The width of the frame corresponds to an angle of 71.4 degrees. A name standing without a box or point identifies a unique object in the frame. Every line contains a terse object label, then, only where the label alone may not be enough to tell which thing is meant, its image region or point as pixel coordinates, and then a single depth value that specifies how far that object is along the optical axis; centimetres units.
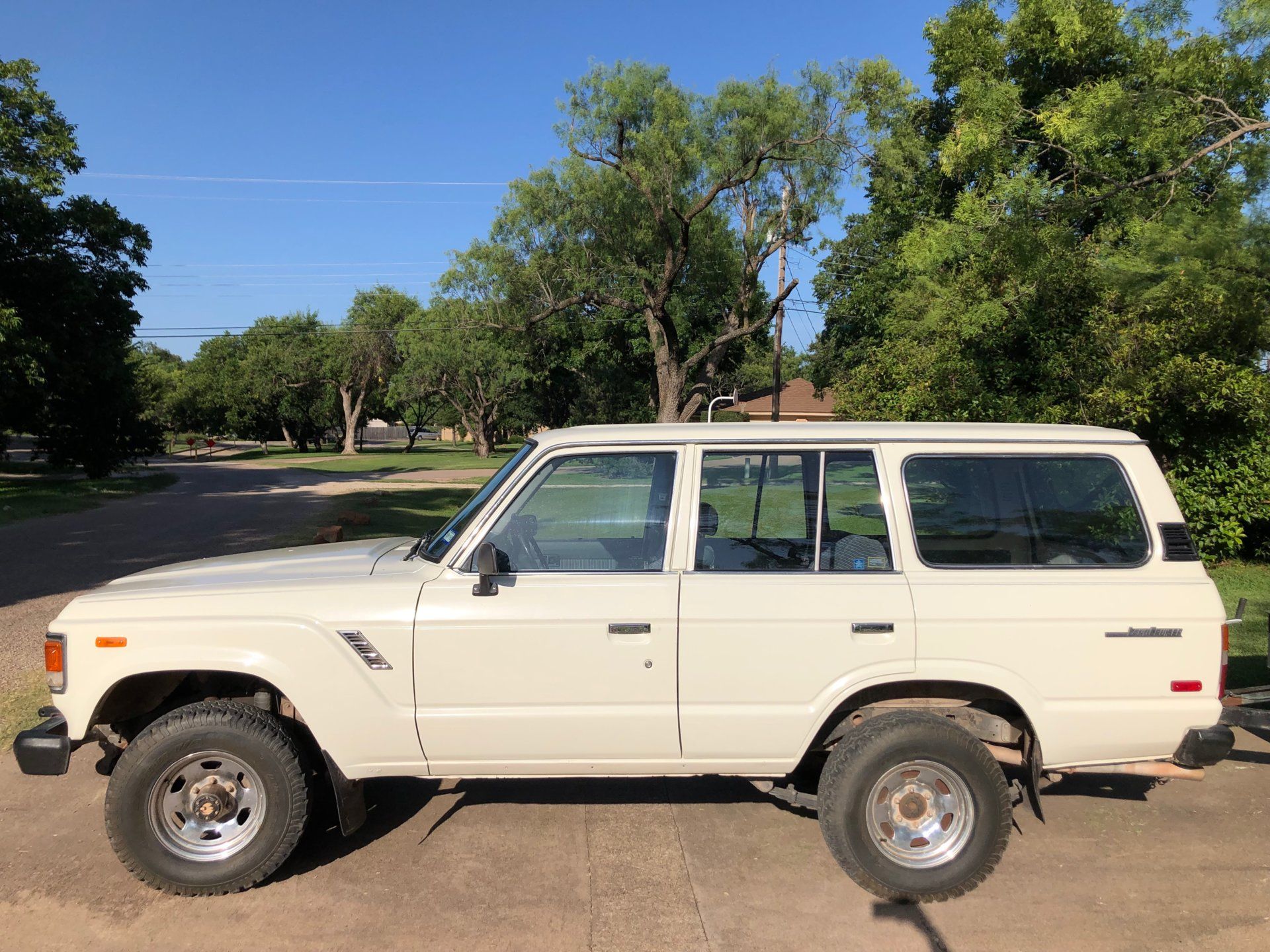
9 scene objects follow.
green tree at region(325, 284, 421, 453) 5797
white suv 369
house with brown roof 5822
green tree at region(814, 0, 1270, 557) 952
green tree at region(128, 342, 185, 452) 4618
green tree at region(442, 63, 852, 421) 2448
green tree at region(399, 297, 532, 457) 4775
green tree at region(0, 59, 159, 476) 1878
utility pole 2641
